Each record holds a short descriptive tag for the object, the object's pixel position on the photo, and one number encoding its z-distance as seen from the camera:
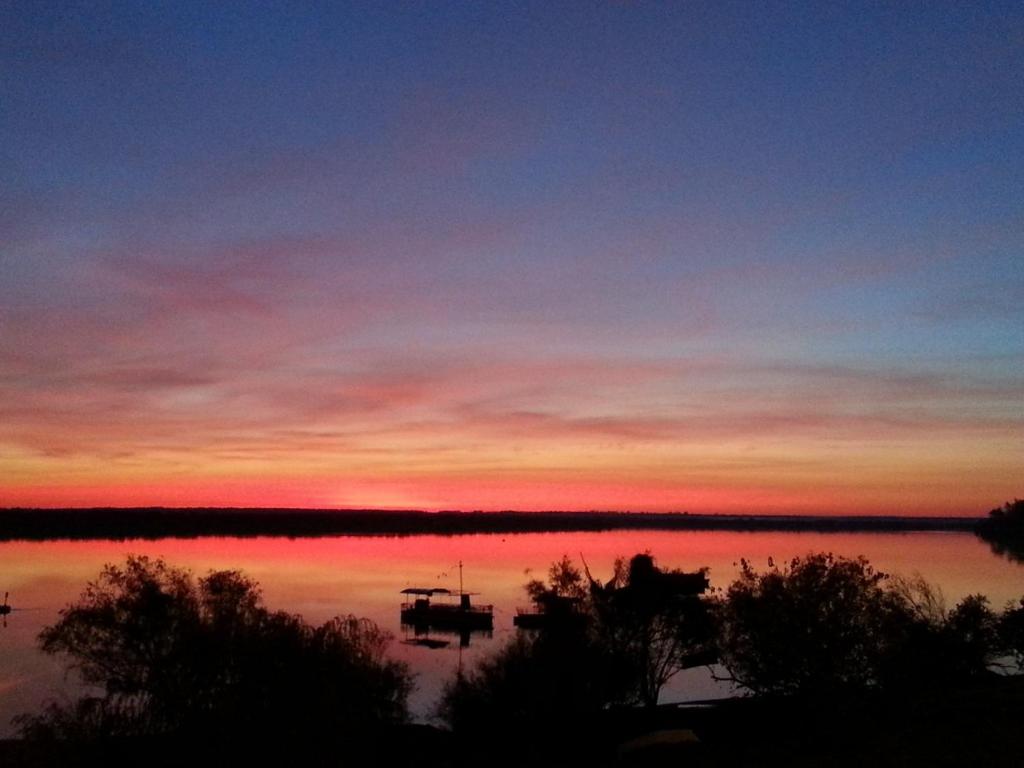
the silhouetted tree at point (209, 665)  25.33
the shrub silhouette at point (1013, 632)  42.44
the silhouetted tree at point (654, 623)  49.50
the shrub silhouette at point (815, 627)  36.40
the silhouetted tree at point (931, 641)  37.47
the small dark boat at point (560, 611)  46.74
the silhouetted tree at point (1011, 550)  154.50
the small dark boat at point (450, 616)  89.38
